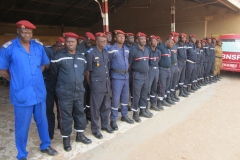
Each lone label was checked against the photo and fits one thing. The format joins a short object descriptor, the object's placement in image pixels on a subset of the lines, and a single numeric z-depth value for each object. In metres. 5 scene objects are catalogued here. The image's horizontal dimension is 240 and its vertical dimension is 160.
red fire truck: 8.84
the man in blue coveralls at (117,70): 3.90
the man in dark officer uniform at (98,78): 3.44
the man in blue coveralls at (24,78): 2.57
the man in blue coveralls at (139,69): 4.21
